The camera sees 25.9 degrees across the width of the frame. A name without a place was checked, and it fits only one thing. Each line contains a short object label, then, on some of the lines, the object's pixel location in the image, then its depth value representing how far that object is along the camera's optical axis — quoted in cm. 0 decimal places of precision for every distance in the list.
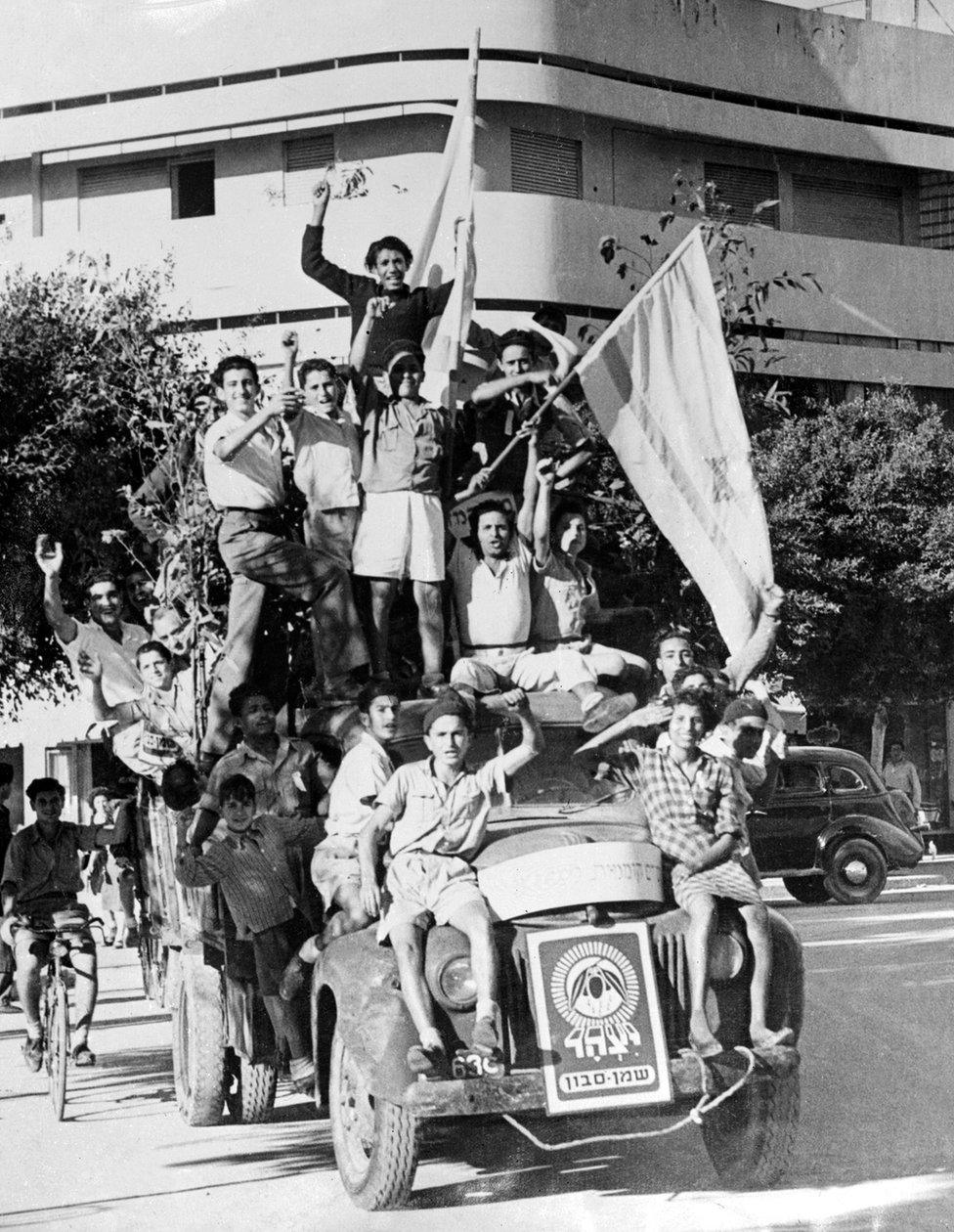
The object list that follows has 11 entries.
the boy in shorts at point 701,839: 730
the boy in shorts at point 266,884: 829
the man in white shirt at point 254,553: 897
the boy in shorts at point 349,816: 792
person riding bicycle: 1098
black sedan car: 2092
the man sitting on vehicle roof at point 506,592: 880
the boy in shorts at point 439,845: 711
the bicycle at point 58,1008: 983
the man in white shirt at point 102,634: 1072
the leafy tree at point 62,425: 1847
